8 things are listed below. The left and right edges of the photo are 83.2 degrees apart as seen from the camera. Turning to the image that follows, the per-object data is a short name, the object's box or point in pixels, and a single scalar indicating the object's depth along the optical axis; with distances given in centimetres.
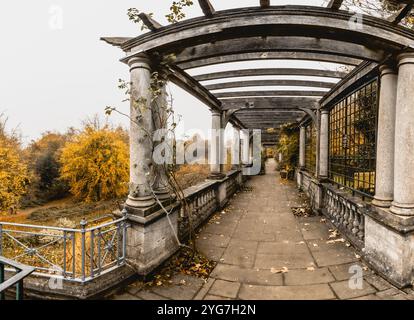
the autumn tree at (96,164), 2064
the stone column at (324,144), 767
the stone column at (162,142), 429
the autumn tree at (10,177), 1577
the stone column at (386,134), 385
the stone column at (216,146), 849
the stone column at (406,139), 352
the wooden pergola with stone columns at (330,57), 342
